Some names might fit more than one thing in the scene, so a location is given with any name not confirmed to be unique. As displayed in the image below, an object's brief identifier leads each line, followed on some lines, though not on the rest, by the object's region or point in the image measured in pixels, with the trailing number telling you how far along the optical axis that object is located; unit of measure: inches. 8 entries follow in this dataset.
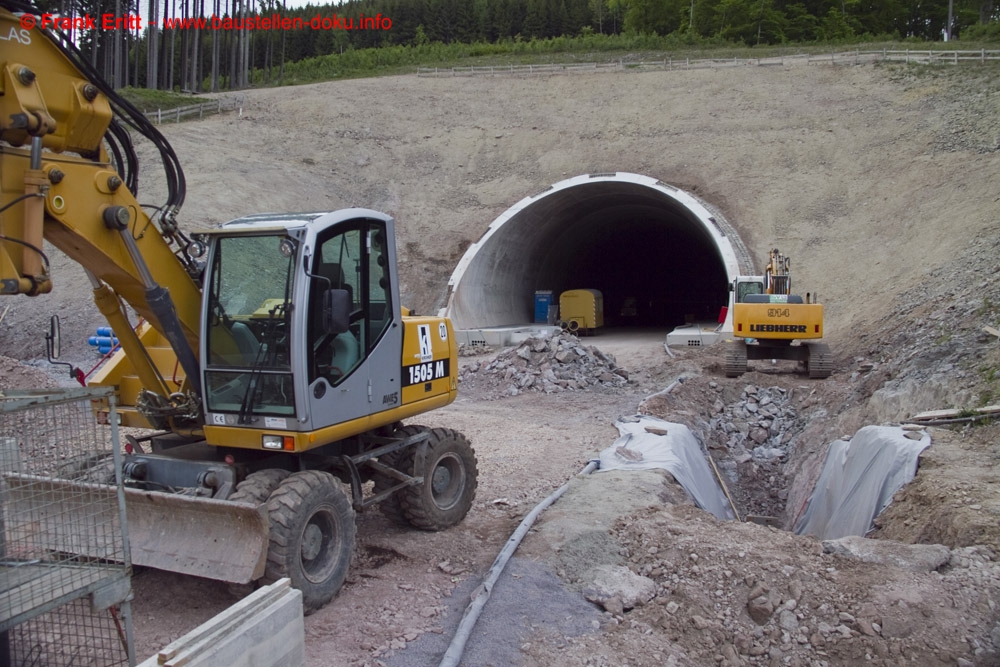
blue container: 1023.6
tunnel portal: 866.8
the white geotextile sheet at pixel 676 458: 340.5
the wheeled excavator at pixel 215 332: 169.9
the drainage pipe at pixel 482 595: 168.7
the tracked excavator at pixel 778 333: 616.7
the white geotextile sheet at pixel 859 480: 285.3
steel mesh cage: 136.3
